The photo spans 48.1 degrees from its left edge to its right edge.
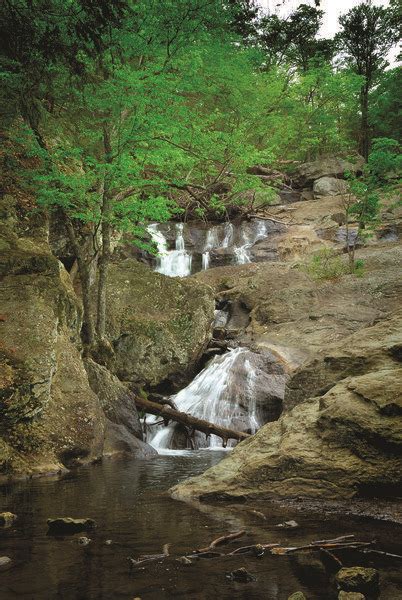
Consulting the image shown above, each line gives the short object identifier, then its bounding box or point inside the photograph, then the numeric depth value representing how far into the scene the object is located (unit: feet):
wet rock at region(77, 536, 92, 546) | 11.59
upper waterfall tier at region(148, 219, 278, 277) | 69.21
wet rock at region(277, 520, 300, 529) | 12.75
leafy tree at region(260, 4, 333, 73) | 83.97
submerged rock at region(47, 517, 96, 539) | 12.58
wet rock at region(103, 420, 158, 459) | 27.84
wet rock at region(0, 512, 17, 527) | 13.41
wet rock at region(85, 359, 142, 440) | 31.19
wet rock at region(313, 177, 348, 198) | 91.91
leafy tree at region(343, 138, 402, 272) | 46.26
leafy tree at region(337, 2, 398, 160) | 98.17
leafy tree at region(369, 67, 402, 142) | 86.33
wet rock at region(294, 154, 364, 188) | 95.35
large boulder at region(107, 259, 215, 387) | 39.34
